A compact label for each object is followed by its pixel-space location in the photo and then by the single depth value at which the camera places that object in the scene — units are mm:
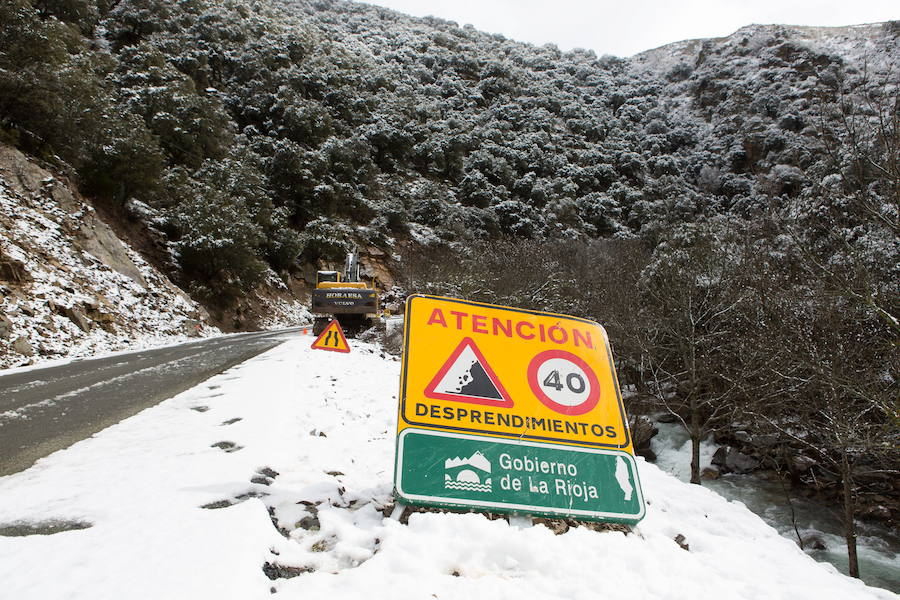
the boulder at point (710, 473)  14070
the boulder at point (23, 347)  10120
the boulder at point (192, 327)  17836
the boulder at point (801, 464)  13180
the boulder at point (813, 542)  10836
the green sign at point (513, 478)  2924
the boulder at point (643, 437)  15602
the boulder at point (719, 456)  14688
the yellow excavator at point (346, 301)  15852
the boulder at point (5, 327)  10080
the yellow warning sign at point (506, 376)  3223
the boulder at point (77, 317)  12554
